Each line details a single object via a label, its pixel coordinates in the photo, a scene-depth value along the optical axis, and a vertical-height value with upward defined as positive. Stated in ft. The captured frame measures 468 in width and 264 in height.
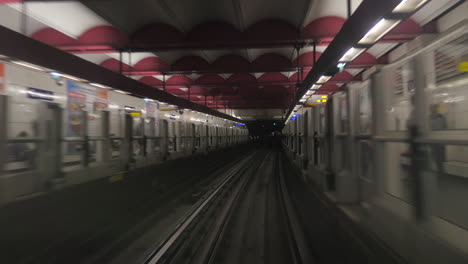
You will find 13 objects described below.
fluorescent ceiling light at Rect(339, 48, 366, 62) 15.31 +4.81
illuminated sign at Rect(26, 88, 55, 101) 19.15 +3.45
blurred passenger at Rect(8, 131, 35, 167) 13.59 -0.57
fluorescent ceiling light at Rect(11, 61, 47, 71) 14.46 +4.27
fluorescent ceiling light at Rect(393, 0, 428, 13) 9.09 +4.49
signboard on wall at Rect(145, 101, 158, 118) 38.78 +4.44
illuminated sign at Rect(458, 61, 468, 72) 6.79 +1.71
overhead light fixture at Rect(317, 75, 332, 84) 22.12 +4.89
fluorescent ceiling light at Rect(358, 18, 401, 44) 11.04 +4.67
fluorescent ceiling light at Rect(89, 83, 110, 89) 21.38 +4.41
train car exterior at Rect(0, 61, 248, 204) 13.74 +0.36
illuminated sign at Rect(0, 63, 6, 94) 17.08 +3.90
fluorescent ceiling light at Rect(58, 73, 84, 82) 17.85 +4.37
